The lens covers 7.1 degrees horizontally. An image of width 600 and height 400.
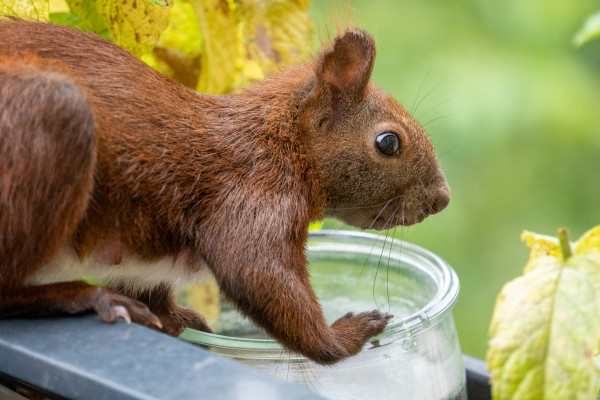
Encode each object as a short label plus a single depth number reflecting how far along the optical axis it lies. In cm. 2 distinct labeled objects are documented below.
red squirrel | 169
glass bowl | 173
